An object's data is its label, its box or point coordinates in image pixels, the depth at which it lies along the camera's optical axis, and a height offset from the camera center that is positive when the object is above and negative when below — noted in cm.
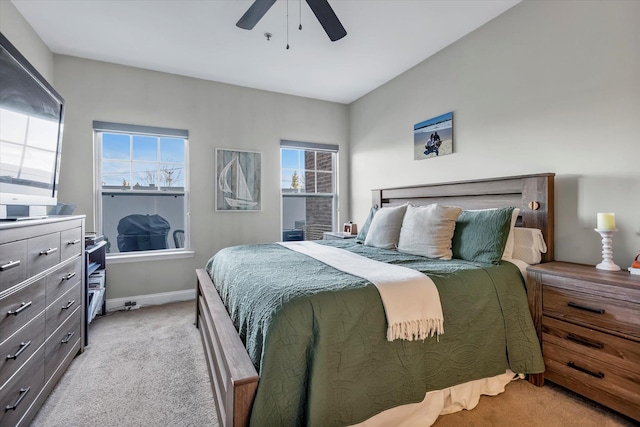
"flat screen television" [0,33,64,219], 155 +46
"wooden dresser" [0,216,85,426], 131 -51
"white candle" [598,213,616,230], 181 -7
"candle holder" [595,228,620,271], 182 -26
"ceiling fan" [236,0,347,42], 187 +125
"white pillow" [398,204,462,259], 227 -17
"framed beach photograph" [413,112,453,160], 307 +77
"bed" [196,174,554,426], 123 -64
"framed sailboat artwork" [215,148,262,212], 383 +39
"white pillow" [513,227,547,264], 213 -25
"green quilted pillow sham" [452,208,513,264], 206 -18
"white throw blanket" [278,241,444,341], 146 -45
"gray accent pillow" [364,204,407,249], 271 -17
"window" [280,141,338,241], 436 +32
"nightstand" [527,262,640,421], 153 -66
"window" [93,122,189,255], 342 +28
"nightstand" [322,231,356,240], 384 -33
